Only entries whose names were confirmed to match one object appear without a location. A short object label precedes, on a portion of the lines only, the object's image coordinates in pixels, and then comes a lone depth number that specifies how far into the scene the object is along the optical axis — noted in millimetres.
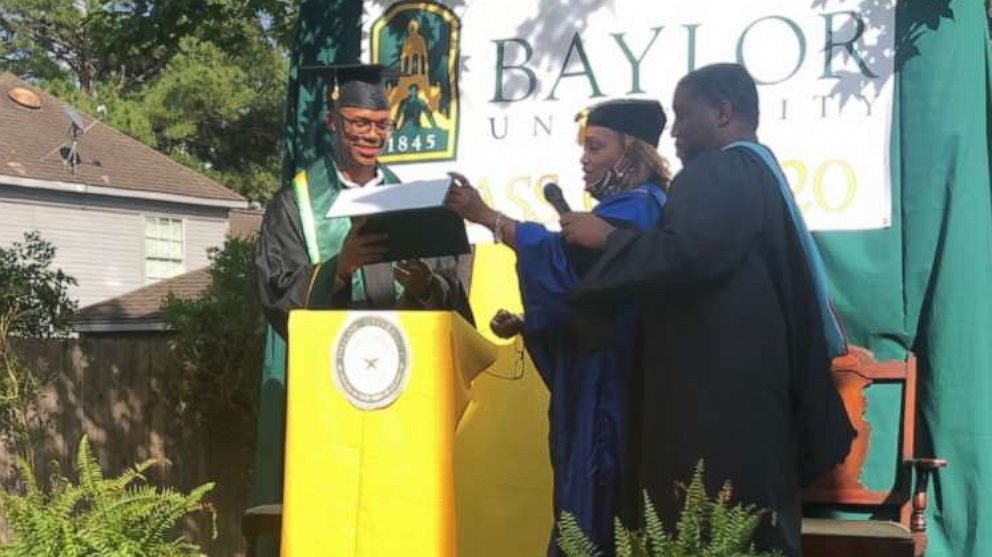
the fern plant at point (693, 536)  3391
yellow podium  4797
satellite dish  22078
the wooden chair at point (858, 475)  5020
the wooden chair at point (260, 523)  5656
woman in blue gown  5098
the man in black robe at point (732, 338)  4762
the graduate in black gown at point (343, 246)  5547
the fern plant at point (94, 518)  4324
